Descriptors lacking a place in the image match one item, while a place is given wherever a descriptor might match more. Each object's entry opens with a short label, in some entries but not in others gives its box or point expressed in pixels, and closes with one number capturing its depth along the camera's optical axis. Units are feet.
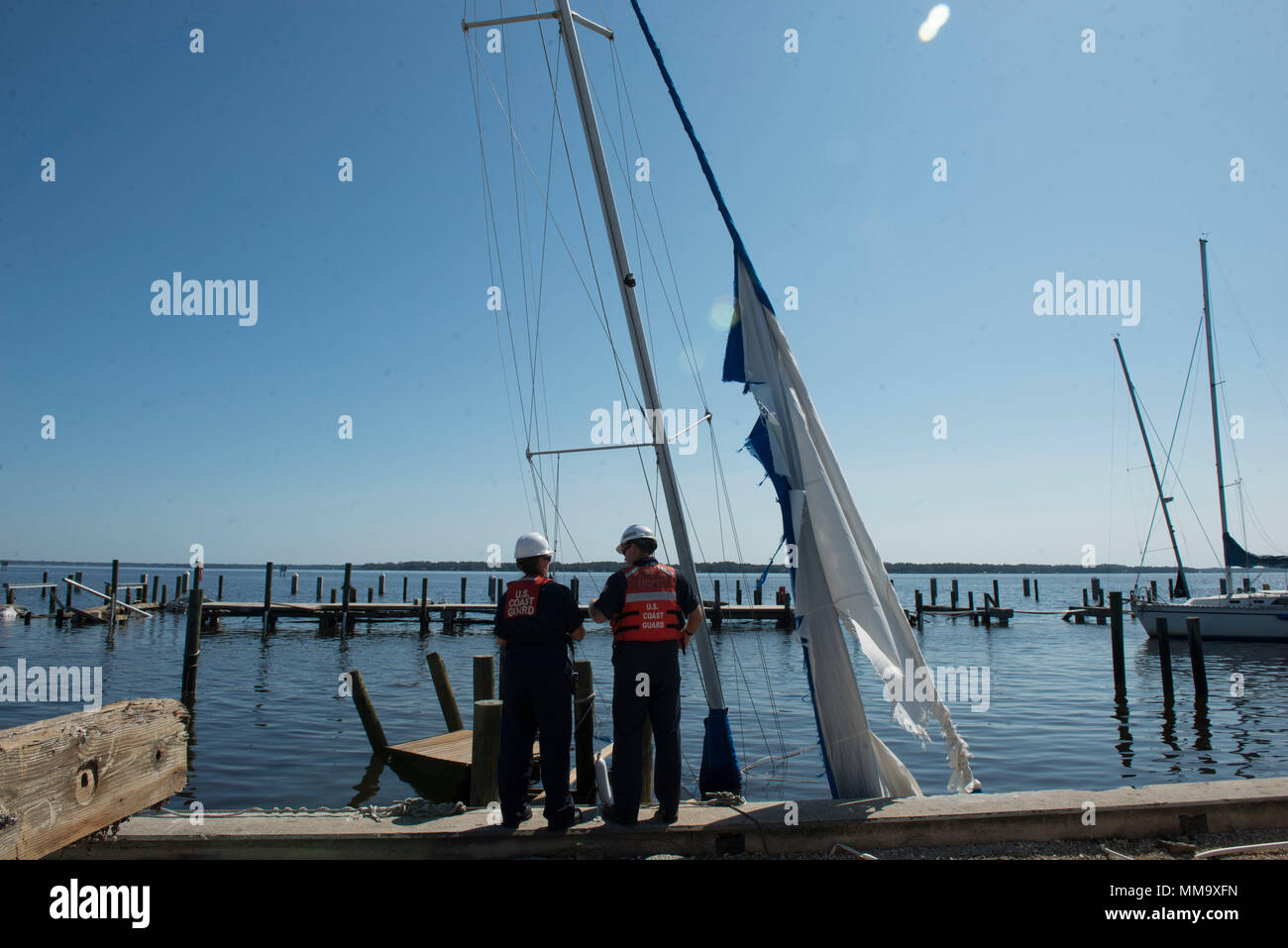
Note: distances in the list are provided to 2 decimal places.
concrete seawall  14.78
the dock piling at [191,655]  54.34
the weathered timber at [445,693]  36.19
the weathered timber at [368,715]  37.17
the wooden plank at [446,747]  29.35
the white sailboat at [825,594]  18.89
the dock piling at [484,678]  30.14
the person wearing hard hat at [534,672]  16.79
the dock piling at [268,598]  118.32
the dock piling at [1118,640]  62.49
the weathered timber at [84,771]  7.97
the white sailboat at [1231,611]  94.38
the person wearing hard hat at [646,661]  16.71
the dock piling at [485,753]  22.00
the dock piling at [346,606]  117.29
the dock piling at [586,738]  24.64
